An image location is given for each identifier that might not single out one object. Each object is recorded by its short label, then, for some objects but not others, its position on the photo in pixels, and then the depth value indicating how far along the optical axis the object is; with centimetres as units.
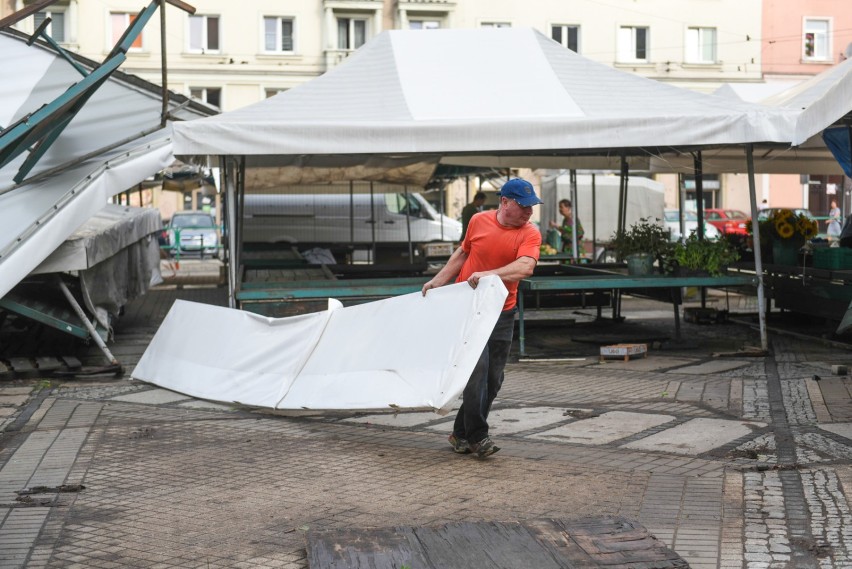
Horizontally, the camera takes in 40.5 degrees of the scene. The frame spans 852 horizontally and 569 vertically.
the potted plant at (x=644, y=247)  1208
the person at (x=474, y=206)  1959
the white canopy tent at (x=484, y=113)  1074
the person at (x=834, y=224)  2620
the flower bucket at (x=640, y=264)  1204
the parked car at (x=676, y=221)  3406
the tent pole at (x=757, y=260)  1168
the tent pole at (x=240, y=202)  1332
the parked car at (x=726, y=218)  3703
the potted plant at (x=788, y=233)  1364
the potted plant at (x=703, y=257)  1180
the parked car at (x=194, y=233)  3212
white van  2527
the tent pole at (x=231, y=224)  1109
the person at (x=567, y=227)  2089
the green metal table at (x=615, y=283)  1137
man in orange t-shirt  700
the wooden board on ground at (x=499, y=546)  489
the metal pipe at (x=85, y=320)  1083
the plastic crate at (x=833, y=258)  1235
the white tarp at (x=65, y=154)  1023
